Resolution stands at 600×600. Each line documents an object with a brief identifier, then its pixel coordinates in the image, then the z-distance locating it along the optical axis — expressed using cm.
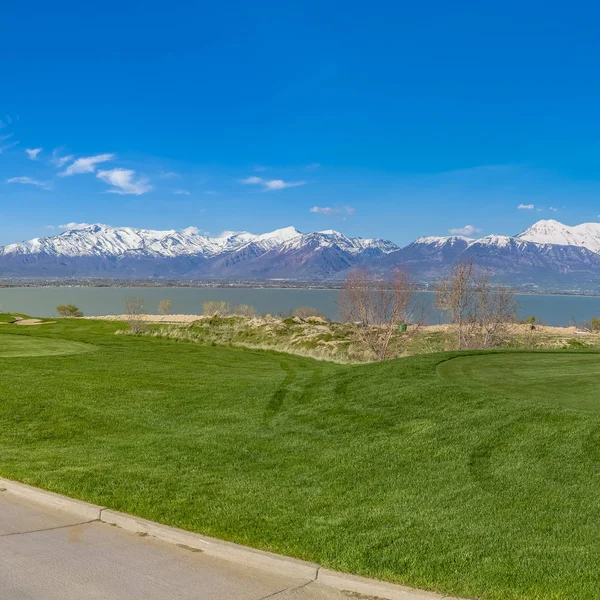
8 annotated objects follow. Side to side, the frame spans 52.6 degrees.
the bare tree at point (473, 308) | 3628
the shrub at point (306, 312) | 7019
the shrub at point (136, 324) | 3891
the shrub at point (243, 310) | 6009
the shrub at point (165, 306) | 8912
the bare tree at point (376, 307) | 3484
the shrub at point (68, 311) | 8015
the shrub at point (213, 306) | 7776
